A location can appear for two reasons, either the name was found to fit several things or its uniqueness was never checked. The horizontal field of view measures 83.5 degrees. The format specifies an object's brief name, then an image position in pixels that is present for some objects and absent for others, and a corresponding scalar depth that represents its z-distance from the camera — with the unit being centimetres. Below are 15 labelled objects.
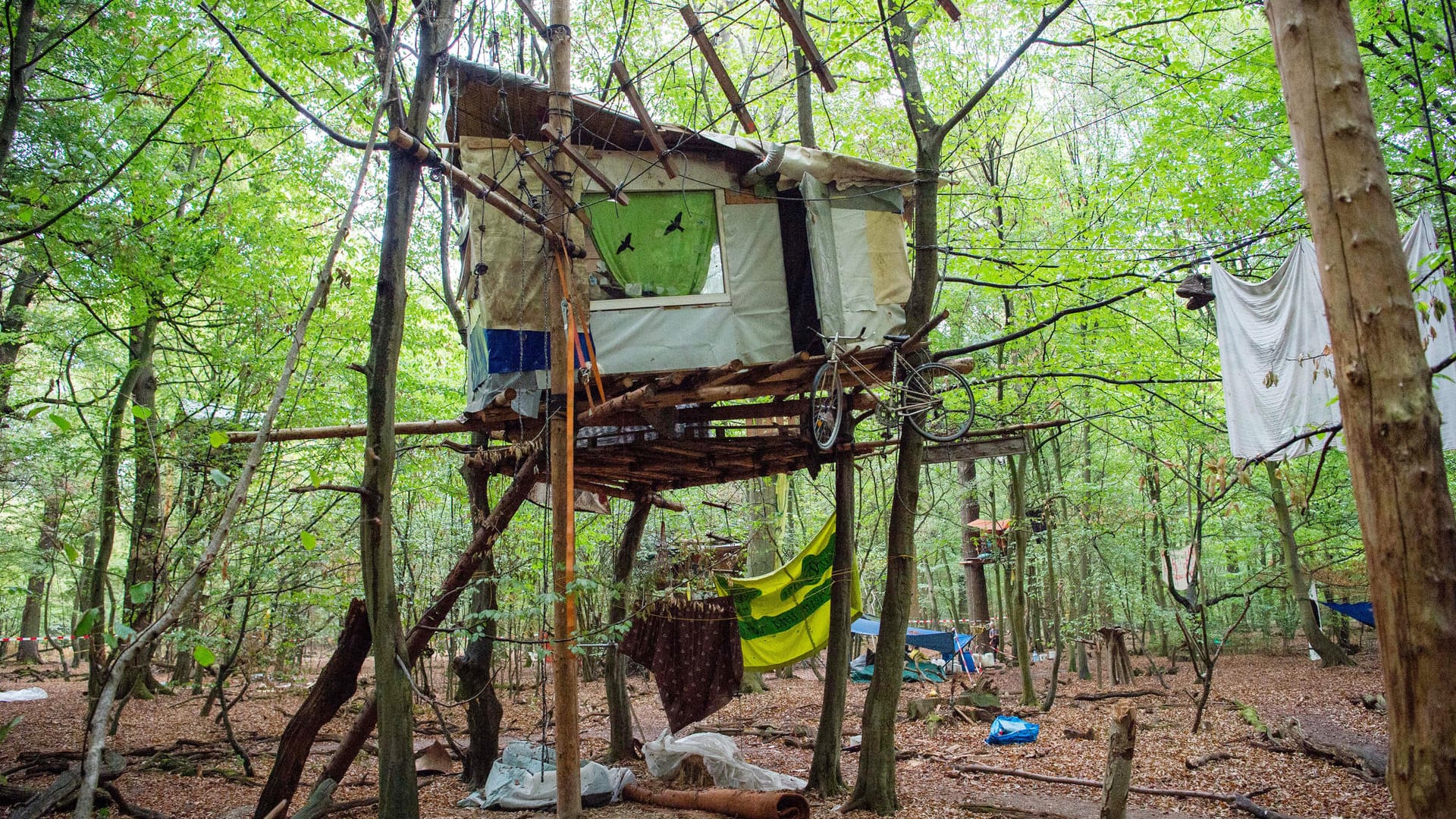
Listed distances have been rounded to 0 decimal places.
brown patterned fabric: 809
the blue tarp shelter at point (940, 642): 1553
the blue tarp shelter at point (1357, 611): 1384
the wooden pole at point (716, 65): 451
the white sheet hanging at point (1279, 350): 608
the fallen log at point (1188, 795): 634
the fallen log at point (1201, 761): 791
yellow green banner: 830
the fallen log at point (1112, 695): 1232
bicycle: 638
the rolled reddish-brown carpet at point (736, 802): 609
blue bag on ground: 964
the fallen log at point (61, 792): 579
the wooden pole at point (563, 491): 489
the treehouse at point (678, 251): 630
